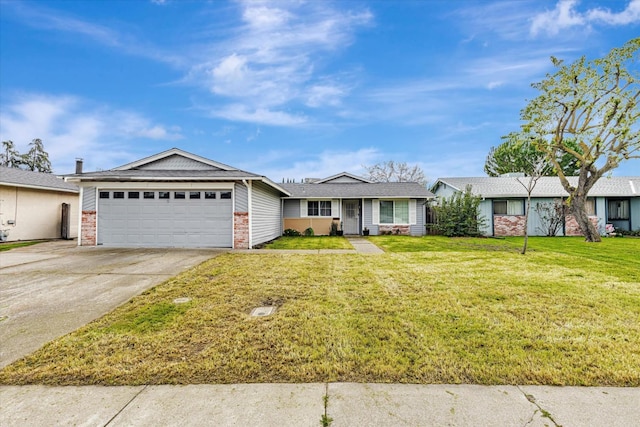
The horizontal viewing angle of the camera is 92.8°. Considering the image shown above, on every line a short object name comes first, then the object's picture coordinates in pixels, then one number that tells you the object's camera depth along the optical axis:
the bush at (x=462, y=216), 16.47
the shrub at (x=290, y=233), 17.67
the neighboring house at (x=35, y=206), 13.43
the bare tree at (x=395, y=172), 37.77
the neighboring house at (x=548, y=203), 17.58
